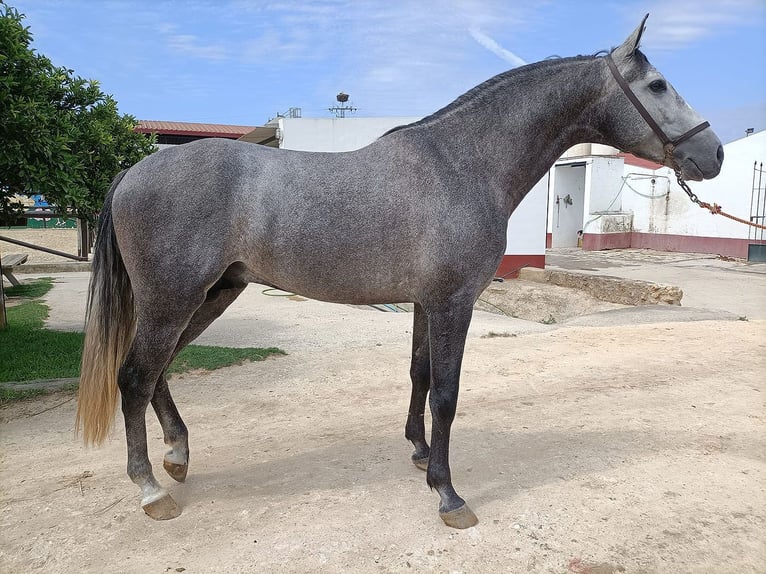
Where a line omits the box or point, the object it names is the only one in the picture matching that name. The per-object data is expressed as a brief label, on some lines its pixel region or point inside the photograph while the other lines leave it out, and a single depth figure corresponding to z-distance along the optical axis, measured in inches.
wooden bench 404.8
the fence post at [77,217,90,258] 257.0
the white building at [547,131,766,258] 687.7
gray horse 99.9
